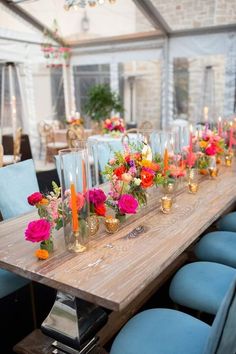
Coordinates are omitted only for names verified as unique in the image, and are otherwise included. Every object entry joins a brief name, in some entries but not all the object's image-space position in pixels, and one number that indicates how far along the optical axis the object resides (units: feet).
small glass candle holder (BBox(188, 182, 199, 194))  7.01
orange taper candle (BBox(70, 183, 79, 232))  4.37
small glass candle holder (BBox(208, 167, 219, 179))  8.22
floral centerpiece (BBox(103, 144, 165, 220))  5.24
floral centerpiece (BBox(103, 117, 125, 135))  15.56
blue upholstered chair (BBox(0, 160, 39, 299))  6.65
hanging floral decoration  20.75
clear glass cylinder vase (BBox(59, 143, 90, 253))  4.42
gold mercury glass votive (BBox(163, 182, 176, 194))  6.77
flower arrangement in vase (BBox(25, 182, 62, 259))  4.36
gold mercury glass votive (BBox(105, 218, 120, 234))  5.15
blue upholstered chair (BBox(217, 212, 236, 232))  7.80
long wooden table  3.76
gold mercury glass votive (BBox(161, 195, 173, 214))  5.99
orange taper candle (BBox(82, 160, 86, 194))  4.56
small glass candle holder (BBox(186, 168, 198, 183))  7.46
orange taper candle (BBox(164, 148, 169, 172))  6.39
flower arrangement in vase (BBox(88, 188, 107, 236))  4.83
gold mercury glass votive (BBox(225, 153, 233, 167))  9.69
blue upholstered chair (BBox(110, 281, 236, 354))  3.43
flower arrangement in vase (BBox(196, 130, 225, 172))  8.29
